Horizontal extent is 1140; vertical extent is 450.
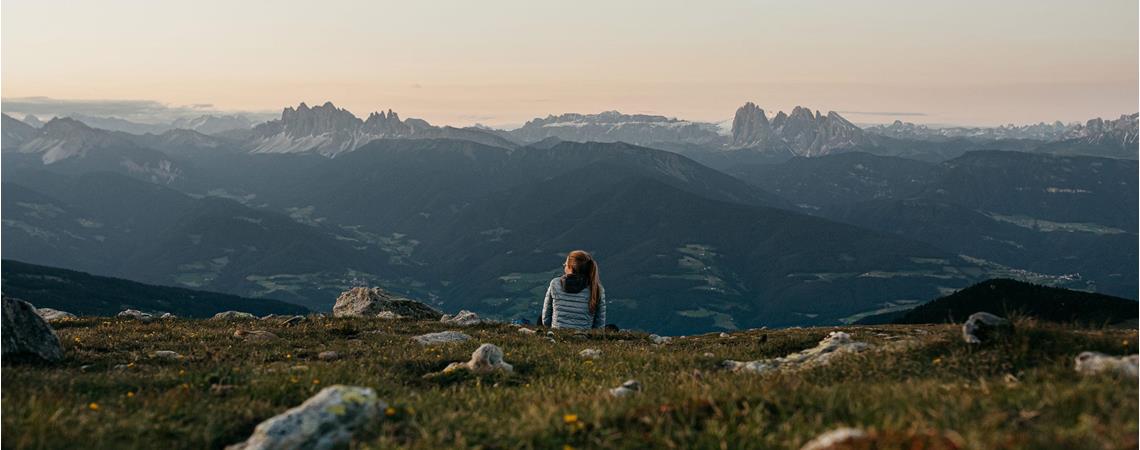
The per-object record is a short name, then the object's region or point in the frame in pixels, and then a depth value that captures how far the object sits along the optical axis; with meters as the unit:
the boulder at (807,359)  12.87
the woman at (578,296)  23.02
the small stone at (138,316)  27.42
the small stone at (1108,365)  8.43
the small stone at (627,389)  9.82
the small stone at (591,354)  16.70
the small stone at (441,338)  20.94
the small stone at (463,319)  29.87
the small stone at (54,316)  26.37
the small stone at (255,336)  20.16
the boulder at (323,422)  7.74
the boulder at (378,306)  37.97
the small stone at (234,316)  29.38
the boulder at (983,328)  11.17
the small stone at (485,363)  13.40
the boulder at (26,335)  13.43
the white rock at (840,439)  5.86
